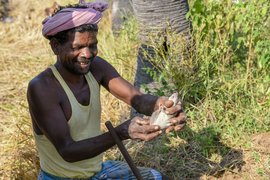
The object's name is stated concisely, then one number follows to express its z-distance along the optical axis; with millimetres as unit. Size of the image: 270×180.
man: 2846
